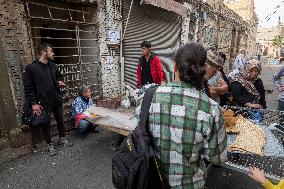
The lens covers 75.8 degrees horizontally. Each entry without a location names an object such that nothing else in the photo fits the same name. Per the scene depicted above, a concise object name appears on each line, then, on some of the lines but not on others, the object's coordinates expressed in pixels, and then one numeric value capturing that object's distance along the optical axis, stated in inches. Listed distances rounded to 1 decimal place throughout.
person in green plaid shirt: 49.0
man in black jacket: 134.2
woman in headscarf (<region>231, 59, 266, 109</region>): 117.6
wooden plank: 119.2
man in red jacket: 171.2
